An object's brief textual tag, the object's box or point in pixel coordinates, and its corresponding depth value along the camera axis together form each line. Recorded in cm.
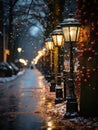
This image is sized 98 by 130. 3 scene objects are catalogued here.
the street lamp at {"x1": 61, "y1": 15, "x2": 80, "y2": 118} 1495
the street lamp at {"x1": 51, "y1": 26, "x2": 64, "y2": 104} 2008
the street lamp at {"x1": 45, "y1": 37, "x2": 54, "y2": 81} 2741
